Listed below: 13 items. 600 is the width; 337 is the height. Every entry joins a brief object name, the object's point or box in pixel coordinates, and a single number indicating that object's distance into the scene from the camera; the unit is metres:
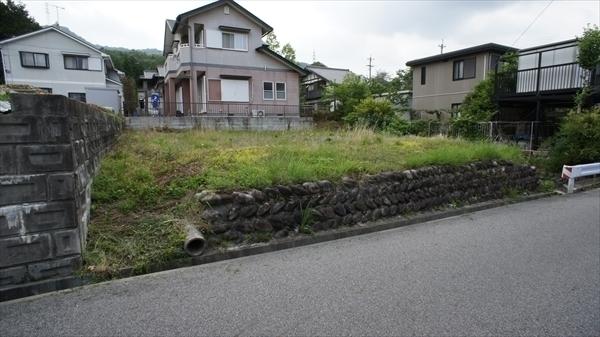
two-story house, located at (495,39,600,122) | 13.60
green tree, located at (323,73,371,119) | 23.12
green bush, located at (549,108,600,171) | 9.45
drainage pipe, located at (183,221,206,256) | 3.76
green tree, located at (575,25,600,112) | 12.26
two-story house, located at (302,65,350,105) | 34.72
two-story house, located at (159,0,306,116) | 19.91
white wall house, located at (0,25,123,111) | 24.77
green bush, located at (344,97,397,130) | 17.73
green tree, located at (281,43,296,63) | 36.50
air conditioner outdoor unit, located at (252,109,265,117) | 20.59
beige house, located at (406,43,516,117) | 19.16
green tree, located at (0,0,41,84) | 33.28
